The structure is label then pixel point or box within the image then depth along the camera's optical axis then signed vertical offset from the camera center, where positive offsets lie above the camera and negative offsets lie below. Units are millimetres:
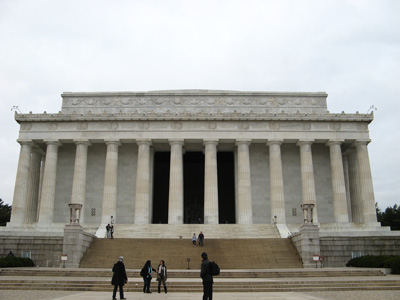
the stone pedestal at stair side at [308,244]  34281 +2156
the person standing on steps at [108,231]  41356 +3841
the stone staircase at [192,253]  33938 +1496
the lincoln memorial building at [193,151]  50000 +13958
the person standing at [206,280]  14844 -309
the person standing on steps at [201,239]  36897 +2708
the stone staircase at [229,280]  22130 -505
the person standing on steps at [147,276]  20375 -226
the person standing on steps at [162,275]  21031 -187
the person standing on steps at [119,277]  18225 -236
